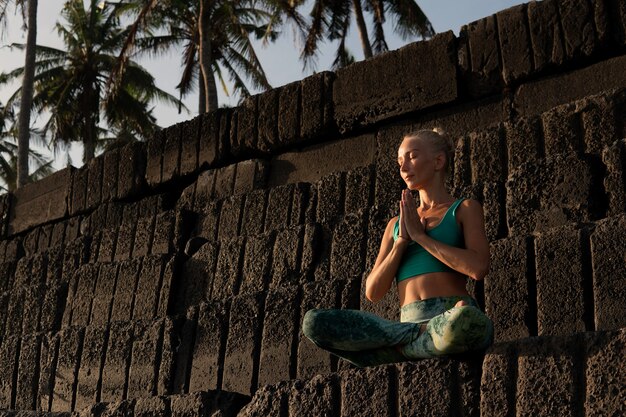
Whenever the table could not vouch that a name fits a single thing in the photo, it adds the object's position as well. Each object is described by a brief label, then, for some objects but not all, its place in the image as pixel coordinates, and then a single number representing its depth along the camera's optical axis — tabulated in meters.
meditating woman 3.47
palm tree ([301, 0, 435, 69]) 22.97
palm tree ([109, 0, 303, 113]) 21.92
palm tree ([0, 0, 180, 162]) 27.55
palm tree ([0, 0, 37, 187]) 18.05
